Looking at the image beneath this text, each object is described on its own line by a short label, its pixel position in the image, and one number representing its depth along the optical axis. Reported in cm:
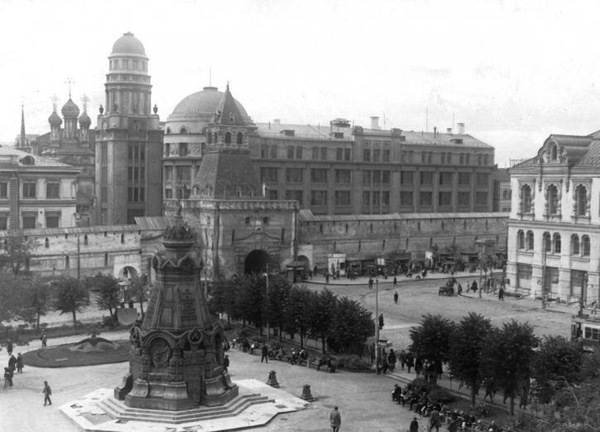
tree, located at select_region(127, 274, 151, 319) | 6188
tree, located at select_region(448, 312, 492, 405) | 3803
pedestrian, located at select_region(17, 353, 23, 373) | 4444
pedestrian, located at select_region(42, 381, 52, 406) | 3788
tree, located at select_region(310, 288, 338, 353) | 4812
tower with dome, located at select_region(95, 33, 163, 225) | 9656
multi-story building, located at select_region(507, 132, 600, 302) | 6831
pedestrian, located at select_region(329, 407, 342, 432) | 3338
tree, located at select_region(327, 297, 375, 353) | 4691
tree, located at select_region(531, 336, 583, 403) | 3441
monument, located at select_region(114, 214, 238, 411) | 3616
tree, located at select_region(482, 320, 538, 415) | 3616
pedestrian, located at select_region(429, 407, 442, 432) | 3331
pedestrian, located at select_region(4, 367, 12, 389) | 4128
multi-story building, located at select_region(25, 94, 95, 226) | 11721
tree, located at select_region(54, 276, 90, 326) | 5809
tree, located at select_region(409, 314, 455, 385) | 4072
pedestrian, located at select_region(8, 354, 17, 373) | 4220
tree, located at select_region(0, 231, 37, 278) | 6594
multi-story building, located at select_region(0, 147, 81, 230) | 8381
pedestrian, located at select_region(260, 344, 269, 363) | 4796
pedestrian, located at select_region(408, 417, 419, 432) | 3284
